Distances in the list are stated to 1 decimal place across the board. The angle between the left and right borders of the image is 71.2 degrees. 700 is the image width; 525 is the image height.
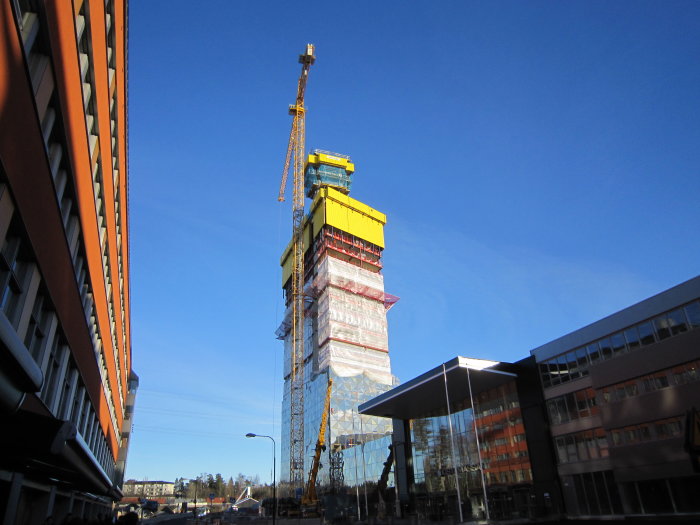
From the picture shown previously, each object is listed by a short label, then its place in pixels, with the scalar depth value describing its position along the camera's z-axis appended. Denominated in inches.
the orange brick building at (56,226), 341.7
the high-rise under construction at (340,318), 3929.6
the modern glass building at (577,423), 1176.2
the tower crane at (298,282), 4353.3
